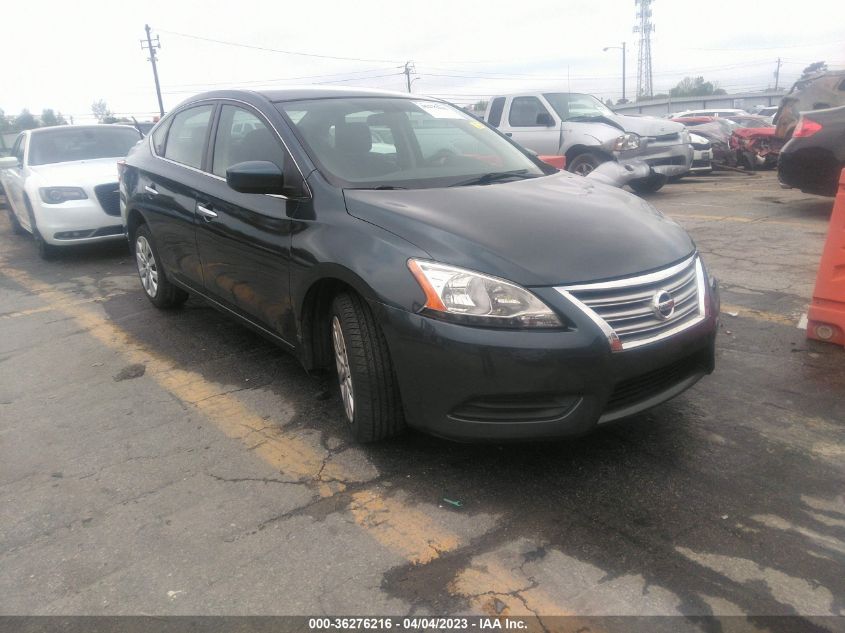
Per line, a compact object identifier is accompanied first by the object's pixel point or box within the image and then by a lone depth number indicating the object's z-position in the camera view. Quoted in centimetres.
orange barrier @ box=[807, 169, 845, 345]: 409
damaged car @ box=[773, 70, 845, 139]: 1062
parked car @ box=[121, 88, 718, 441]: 257
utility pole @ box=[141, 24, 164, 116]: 5012
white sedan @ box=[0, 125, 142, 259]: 764
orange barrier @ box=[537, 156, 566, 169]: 766
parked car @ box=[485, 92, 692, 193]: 1060
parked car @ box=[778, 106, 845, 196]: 771
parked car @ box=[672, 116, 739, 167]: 1480
